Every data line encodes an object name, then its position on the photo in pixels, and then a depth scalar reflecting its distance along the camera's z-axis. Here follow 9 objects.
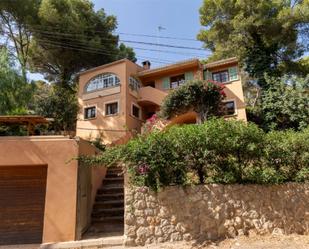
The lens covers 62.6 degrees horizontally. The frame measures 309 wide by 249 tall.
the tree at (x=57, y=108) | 18.17
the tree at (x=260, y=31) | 20.61
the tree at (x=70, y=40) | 23.48
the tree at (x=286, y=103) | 17.12
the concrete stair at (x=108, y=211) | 8.09
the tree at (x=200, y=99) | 16.75
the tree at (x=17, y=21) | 22.97
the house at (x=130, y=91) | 19.50
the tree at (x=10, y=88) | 14.95
